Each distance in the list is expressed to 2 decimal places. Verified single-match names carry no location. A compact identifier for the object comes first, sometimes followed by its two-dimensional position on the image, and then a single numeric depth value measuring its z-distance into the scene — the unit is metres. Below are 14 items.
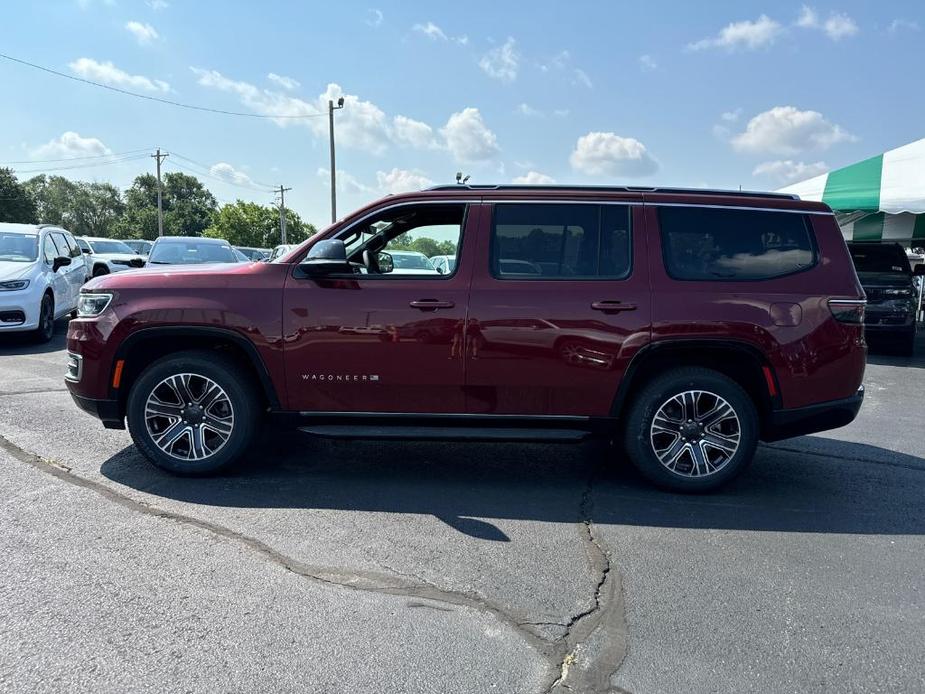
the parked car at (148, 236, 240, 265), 12.77
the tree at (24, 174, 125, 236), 108.75
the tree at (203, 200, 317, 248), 81.31
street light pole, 35.59
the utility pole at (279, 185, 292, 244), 65.06
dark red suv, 4.54
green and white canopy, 12.27
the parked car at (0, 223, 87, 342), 10.12
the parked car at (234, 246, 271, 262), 34.31
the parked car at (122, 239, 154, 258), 31.44
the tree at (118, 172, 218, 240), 104.56
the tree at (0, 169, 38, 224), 60.88
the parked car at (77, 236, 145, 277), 15.34
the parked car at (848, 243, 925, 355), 11.77
